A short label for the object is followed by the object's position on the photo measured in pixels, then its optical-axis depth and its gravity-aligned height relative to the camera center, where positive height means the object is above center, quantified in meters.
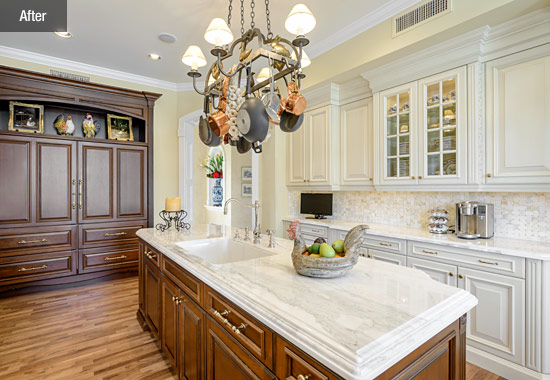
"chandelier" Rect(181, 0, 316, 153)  1.40 +0.55
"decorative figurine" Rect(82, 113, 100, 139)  4.14 +0.90
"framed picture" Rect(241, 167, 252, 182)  5.86 +0.32
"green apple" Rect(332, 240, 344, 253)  1.32 -0.26
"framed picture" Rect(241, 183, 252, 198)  5.86 -0.01
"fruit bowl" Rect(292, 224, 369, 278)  1.22 -0.31
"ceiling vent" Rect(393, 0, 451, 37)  2.27 +1.44
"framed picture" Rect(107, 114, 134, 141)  4.33 +0.95
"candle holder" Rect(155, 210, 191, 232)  2.67 -0.34
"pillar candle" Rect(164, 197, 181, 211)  2.68 -0.13
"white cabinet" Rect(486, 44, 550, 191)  2.02 +0.51
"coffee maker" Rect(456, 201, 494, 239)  2.30 -0.25
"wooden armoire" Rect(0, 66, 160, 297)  3.54 +0.03
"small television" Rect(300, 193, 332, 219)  3.71 -0.20
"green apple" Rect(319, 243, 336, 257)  1.25 -0.27
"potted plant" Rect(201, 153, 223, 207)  6.71 +0.34
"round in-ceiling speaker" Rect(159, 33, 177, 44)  3.23 +1.73
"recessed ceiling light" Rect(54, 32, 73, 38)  3.18 +1.73
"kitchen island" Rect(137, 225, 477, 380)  0.80 -0.43
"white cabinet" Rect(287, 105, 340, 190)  3.52 +0.48
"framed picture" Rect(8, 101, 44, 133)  3.72 +0.96
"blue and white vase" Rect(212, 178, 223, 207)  6.73 -0.08
